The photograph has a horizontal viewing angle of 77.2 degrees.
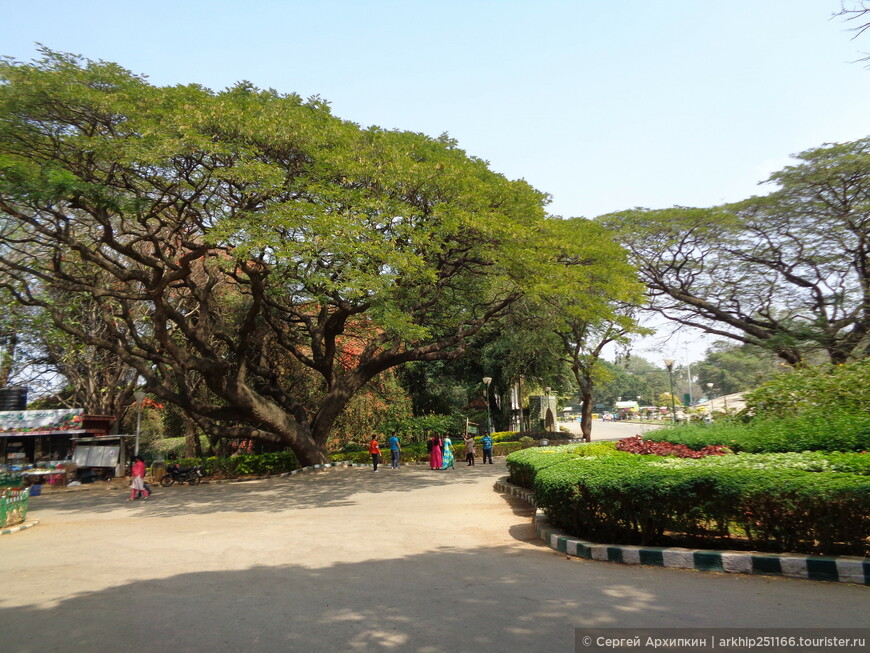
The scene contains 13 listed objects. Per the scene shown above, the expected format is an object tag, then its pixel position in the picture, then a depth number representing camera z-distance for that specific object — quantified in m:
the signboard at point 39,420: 20.67
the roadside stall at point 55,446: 20.41
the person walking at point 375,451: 19.11
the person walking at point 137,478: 15.15
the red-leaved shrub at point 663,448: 10.19
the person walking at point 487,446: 22.94
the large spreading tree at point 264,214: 12.42
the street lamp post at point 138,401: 20.15
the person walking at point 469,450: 22.25
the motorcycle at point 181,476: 18.66
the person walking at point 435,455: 20.50
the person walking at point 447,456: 20.39
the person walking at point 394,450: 20.63
